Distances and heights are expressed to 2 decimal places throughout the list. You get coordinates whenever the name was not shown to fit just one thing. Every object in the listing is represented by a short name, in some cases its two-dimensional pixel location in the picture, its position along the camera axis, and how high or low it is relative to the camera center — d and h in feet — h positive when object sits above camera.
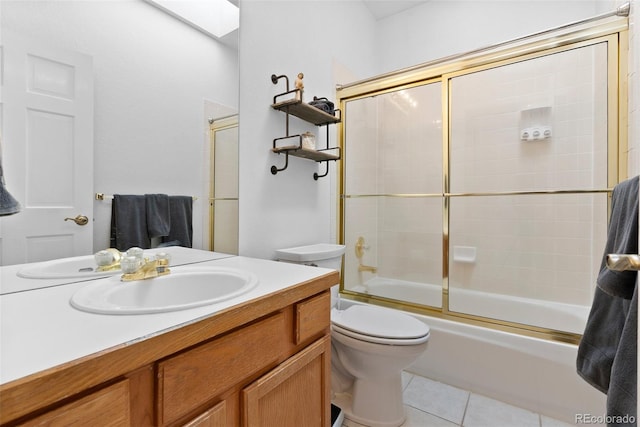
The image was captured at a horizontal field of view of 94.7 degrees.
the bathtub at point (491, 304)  5.97 -2.06
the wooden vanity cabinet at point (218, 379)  1.38 -1.05
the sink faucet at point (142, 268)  2.92 -0.59
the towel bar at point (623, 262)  1.50 -0.25
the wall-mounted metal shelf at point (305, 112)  4.93 +1.83
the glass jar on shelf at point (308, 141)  5.31 +1.29
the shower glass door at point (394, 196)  7.40 +0.42
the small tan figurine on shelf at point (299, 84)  5.11 +2.23
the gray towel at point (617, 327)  2.17 -0.96
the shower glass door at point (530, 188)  5.96 +0.57
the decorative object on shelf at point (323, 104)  5.64 +2.07
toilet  4.22 -2.13
